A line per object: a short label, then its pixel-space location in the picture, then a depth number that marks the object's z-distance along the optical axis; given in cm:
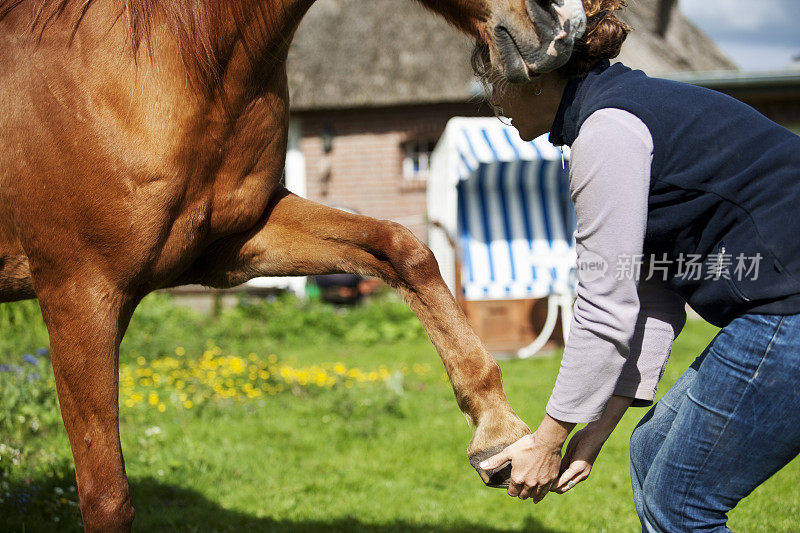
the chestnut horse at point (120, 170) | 209
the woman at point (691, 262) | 167
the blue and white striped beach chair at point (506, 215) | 820
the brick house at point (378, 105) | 1290
